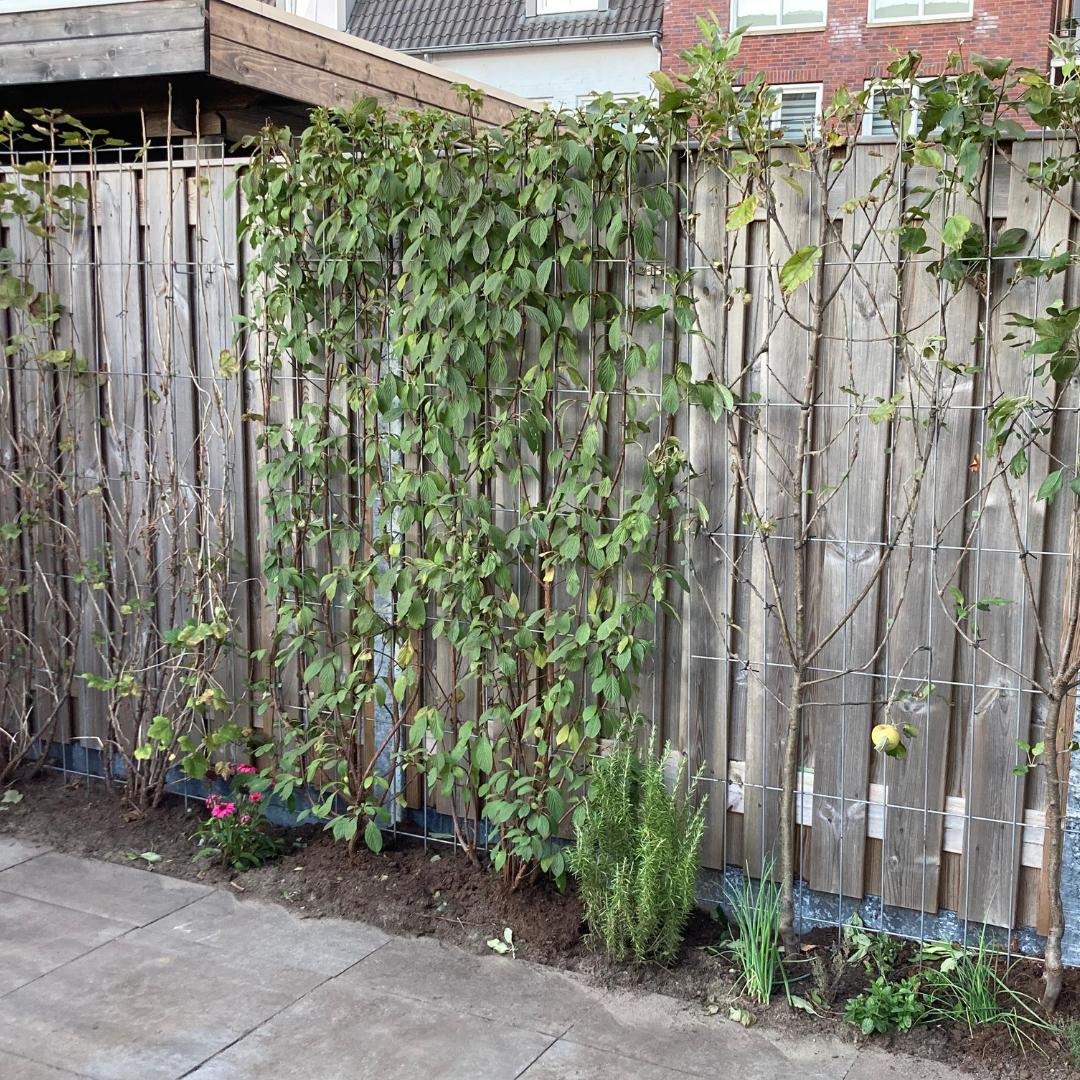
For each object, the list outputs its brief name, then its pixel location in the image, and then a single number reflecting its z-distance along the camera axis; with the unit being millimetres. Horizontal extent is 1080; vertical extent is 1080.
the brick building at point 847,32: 16328
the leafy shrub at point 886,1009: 2965
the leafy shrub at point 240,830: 3963
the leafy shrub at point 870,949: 3207
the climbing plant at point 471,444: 3355
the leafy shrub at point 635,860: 3207
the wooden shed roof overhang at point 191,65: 4918
